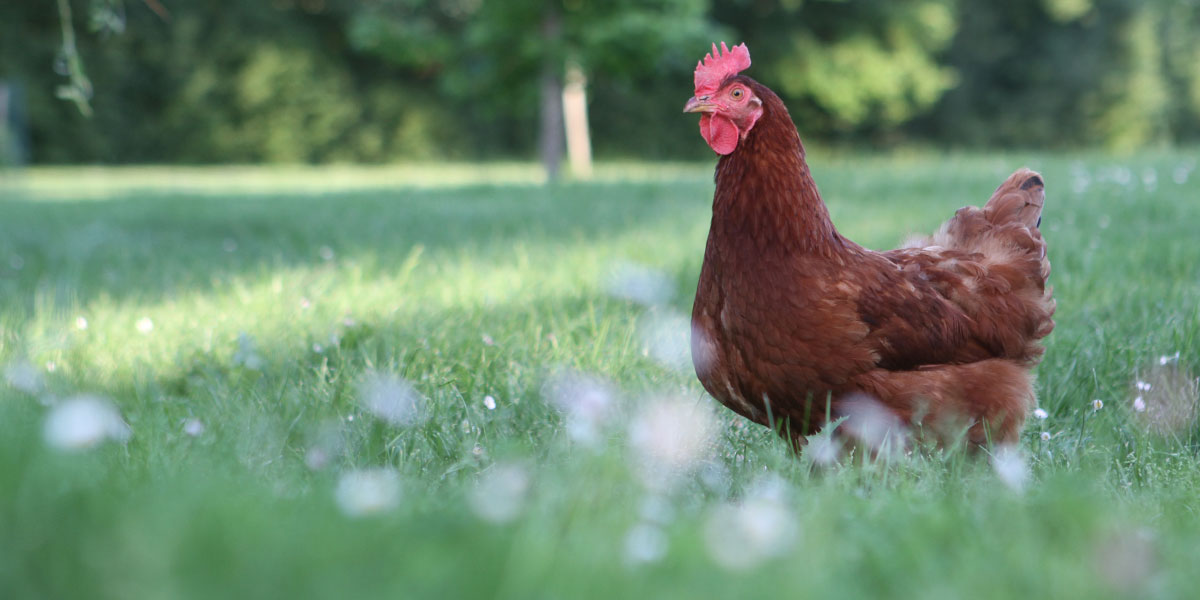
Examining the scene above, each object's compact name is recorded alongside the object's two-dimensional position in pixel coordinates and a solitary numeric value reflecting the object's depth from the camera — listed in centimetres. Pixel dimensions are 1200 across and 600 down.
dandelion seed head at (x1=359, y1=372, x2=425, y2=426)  239
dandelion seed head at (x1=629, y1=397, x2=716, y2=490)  190
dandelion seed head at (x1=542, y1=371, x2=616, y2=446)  177
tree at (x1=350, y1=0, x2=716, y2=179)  1306
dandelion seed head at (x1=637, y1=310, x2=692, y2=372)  322
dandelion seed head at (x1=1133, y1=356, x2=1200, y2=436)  260
